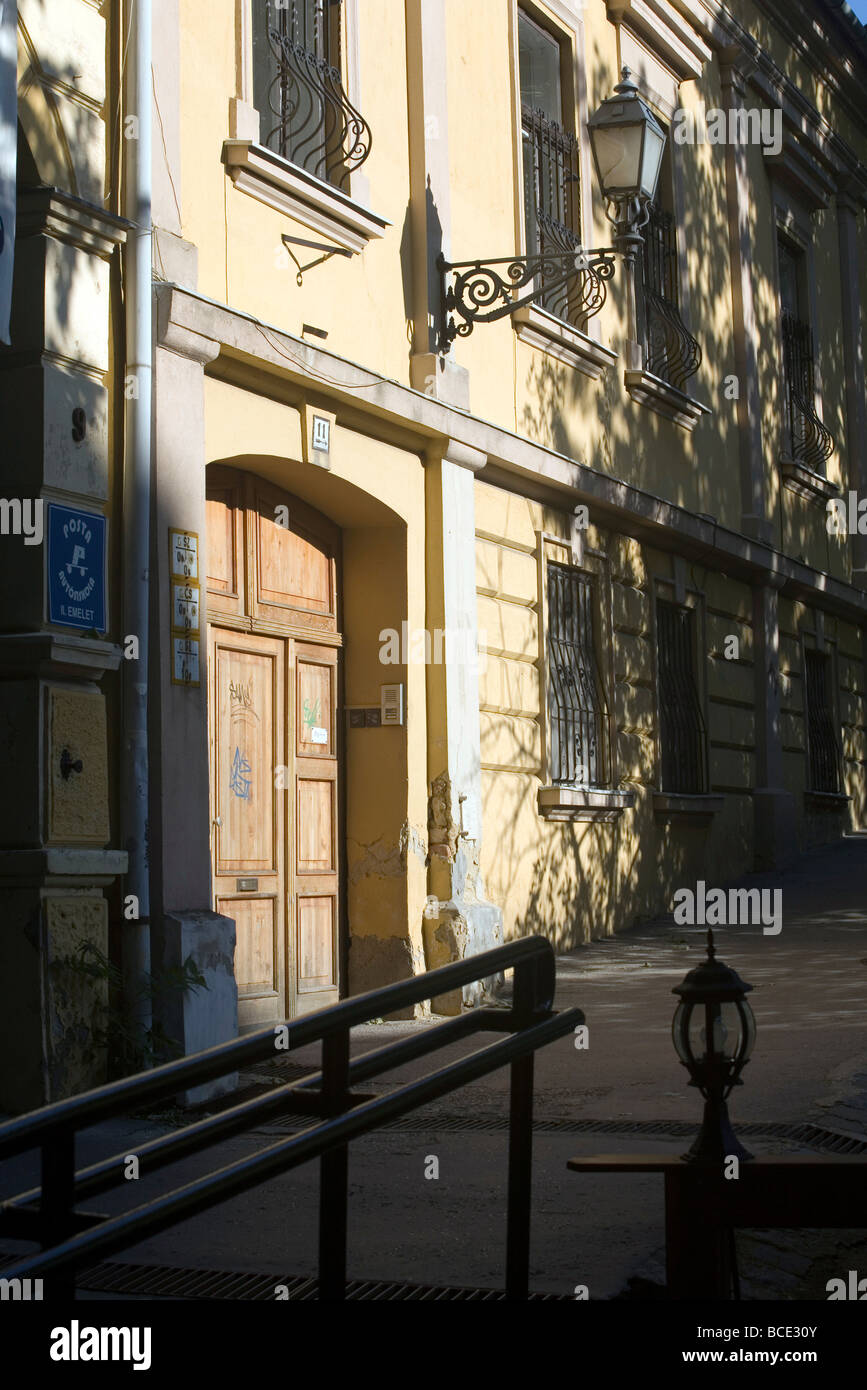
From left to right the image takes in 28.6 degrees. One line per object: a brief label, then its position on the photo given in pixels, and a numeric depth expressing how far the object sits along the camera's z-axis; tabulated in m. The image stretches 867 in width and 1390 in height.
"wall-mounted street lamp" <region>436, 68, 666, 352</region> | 10.15
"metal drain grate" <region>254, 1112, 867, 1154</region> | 6.22
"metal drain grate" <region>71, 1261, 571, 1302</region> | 4.32
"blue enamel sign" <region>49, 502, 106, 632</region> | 6.91
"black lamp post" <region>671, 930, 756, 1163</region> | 4.25
